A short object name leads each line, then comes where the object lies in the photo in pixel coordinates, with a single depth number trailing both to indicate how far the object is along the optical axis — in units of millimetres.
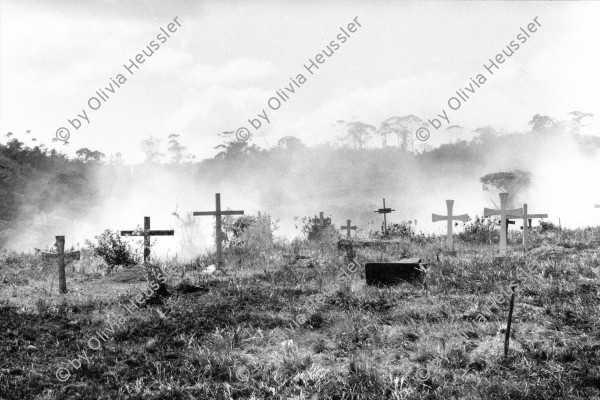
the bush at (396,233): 22523
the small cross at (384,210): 25475
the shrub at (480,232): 20688
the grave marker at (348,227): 22819
